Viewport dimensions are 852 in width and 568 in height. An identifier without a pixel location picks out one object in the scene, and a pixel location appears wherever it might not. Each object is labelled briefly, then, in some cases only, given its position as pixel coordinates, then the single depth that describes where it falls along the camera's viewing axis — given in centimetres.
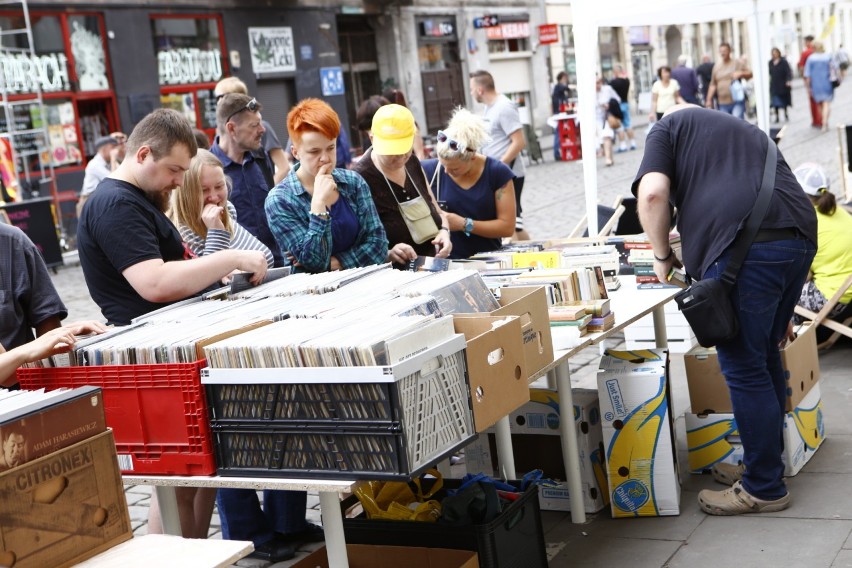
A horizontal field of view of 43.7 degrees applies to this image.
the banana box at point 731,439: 461
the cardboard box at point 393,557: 338
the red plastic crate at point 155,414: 298
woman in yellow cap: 500
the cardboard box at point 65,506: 233
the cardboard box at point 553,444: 457
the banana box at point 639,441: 438
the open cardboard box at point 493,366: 306
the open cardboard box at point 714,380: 468
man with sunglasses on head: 566
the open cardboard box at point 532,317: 359
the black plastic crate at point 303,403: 274
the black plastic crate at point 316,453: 275
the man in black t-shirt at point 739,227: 397
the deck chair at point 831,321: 610
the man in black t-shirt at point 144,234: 341
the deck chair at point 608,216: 702
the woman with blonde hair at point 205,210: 410
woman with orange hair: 436
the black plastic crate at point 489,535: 337
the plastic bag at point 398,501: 361
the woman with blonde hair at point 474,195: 570
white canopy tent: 762
